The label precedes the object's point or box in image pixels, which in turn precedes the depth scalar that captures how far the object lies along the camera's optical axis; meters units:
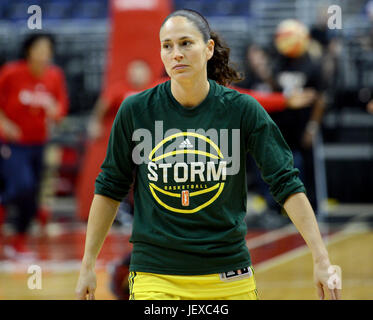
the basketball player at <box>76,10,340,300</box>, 4.71
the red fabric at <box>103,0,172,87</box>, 14.86
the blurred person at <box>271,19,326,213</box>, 16.83
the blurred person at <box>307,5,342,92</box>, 17.47
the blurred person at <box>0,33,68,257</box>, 14.50
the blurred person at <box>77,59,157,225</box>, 10.55
